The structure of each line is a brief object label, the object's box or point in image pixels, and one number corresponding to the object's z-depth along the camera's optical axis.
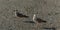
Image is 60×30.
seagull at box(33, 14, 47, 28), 8.81
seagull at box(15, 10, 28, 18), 9.61
